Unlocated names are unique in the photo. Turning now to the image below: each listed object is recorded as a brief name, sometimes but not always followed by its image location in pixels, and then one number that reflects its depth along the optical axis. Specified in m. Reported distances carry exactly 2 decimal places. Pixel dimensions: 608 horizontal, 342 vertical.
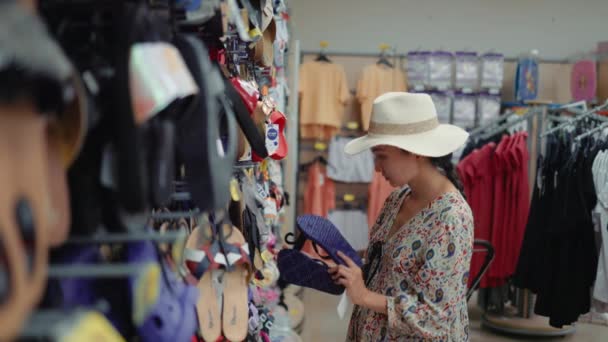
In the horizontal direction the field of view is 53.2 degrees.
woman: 1.77
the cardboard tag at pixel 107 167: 0.76
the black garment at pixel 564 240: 3.29
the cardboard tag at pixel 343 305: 2.00
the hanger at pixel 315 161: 6.36
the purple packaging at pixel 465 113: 6.11
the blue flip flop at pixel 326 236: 1.94
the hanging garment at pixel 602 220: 3.11
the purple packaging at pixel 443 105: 6.10
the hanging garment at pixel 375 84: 6.25
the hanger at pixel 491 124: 4.66
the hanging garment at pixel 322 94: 6.21
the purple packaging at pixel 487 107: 6.11
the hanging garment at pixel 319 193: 6.32
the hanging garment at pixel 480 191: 4.20
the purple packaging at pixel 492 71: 6.09
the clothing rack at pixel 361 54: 6.62
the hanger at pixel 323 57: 6.44
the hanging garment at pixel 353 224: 6.34
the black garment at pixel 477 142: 4.46
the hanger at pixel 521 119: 4.23
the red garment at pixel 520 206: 4.09
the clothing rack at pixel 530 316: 4.27
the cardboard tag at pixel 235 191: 1.74
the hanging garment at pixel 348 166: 6.27
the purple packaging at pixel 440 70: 6.10
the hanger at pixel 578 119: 3.47
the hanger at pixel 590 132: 3.23
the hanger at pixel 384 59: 6.41
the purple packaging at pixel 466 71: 6.14
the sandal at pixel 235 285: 1.50
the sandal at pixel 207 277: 1.43
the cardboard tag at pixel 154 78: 0.74
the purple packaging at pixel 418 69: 6.10
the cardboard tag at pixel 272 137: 2.05
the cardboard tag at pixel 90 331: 0.61
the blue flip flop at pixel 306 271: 1.97
